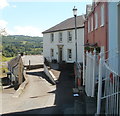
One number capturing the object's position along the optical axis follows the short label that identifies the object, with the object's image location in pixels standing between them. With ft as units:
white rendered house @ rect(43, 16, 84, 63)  90.48
